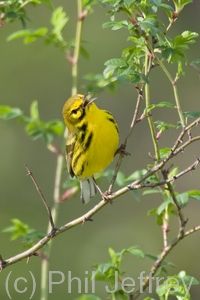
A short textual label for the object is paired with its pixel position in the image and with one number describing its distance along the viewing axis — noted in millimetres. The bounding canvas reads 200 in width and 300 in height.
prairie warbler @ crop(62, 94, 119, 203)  8406
